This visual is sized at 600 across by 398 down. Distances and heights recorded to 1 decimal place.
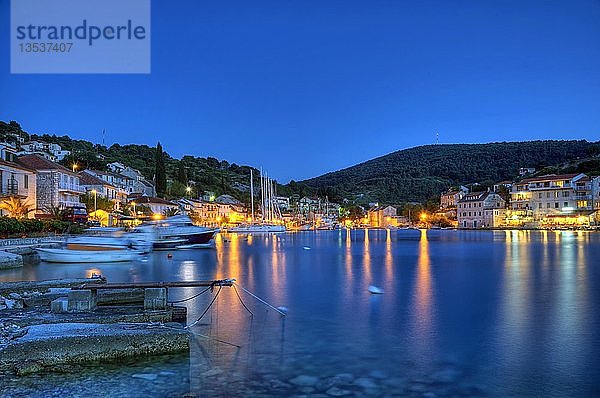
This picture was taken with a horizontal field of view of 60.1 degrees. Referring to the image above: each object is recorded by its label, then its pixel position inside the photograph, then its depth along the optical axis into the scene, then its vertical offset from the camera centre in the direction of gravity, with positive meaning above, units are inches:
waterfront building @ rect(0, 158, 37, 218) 1875.0 +156.6
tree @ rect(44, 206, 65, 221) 2027.1 +50.7
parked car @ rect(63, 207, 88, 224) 2070.6 +36.5
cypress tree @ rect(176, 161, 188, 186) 5092.5 +464.4
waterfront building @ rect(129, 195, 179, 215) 3267.7 +124.4
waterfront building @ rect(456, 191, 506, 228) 5039.4 +62.5
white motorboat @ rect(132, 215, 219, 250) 1974.7 -43.0
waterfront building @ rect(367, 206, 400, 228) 7135.8 +16.6
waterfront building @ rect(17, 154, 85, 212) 2207.2 +181.7
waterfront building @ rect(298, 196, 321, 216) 7276.6 +208.9
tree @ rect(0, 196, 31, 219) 1851.0 +65.7
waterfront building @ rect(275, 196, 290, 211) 6799.2 +233.8
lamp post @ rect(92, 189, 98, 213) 2481.7 +100.7
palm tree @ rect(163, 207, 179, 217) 3526.1 +77.0
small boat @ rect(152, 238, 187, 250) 1983.3 -82.4
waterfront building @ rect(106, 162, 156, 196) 3905.0 +325.8
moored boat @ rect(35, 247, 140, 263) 1323.8 -83.3
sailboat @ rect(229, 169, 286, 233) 4252.0 +20.6
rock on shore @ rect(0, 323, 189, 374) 396.8 -97.8
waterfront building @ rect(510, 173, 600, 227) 4424.2 +136.0
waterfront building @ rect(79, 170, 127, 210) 2797.7 +200.4
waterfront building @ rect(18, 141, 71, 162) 3847.4 +591.0
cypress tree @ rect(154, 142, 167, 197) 4218.5 +348.1
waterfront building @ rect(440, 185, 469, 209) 5969.5 +237.8
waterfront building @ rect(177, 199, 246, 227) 4117.9 +91.1
